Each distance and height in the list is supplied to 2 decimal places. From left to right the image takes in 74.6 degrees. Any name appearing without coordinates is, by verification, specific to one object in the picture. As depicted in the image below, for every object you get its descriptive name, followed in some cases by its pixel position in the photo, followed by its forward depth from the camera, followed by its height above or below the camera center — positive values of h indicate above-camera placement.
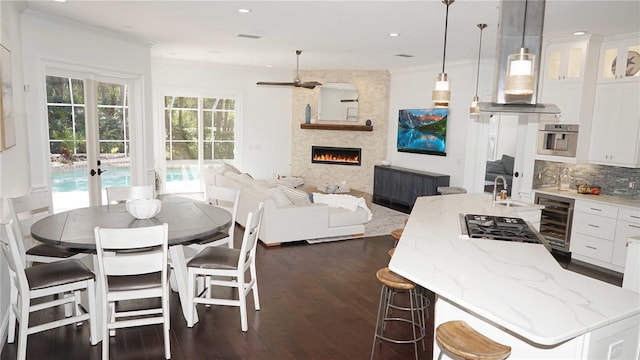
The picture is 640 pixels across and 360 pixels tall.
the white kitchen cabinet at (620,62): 5.29 +0.98
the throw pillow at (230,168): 8.29 -0.89
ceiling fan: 8.44 +0.83
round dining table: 3.14 -0.87
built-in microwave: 5.77 -0.08
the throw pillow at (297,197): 6.20 -1.05
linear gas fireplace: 10.33 -0.71
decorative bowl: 3.66 -0.76
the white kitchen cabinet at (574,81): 5.59 +0.73
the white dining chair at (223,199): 4.15 -0.84
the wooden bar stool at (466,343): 2.03 -1.07
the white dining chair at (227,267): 3.50 -1.20
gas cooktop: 3.14 -0.78
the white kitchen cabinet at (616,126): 5.30 +0.13
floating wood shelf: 10.03 -0.01
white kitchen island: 1.87 -0.80
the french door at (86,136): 5.54 -0.24
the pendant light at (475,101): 5.00 +0.38
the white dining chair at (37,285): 2.93 -1.22
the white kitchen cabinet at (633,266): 3.37 -1.05
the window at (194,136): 9.65 -0.33
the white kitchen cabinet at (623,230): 5.07 -1.15
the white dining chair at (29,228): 3.54 -0.99
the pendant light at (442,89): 4.02 +0.39
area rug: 6.49 -1.69
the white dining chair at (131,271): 2.88 -1.05
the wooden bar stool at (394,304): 2.94 -1.47
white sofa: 5.89 -1.35
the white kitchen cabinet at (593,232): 5.32 -1.26
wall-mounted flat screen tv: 8.57 -0.03
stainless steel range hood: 3.65 +0.78
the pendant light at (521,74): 2.83 +0.39
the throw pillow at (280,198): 5.93 -1.03
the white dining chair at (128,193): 4.50 -0.80
